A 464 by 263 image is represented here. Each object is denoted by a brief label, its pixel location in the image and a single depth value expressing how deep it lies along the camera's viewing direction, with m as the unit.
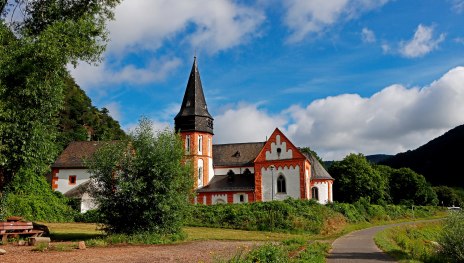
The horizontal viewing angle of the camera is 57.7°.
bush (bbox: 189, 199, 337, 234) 32.09
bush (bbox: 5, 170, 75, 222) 34.88
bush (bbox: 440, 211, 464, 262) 16.18
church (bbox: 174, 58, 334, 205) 48.78
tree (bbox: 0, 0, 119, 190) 18.08
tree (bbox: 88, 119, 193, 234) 21.14
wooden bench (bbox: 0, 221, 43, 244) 18.41
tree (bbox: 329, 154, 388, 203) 69.59
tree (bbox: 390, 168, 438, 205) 82.44
